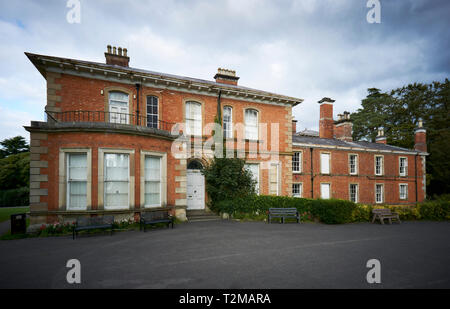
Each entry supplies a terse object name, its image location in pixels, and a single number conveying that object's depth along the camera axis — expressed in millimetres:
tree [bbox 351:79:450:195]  27781
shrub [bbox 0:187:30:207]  26750
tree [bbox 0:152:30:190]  28625
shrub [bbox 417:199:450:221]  14820
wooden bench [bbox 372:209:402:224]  12945
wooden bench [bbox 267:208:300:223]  12805
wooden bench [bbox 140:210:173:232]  10297
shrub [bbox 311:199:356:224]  12453
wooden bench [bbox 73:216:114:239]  9169
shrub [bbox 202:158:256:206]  14047
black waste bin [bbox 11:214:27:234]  9742
